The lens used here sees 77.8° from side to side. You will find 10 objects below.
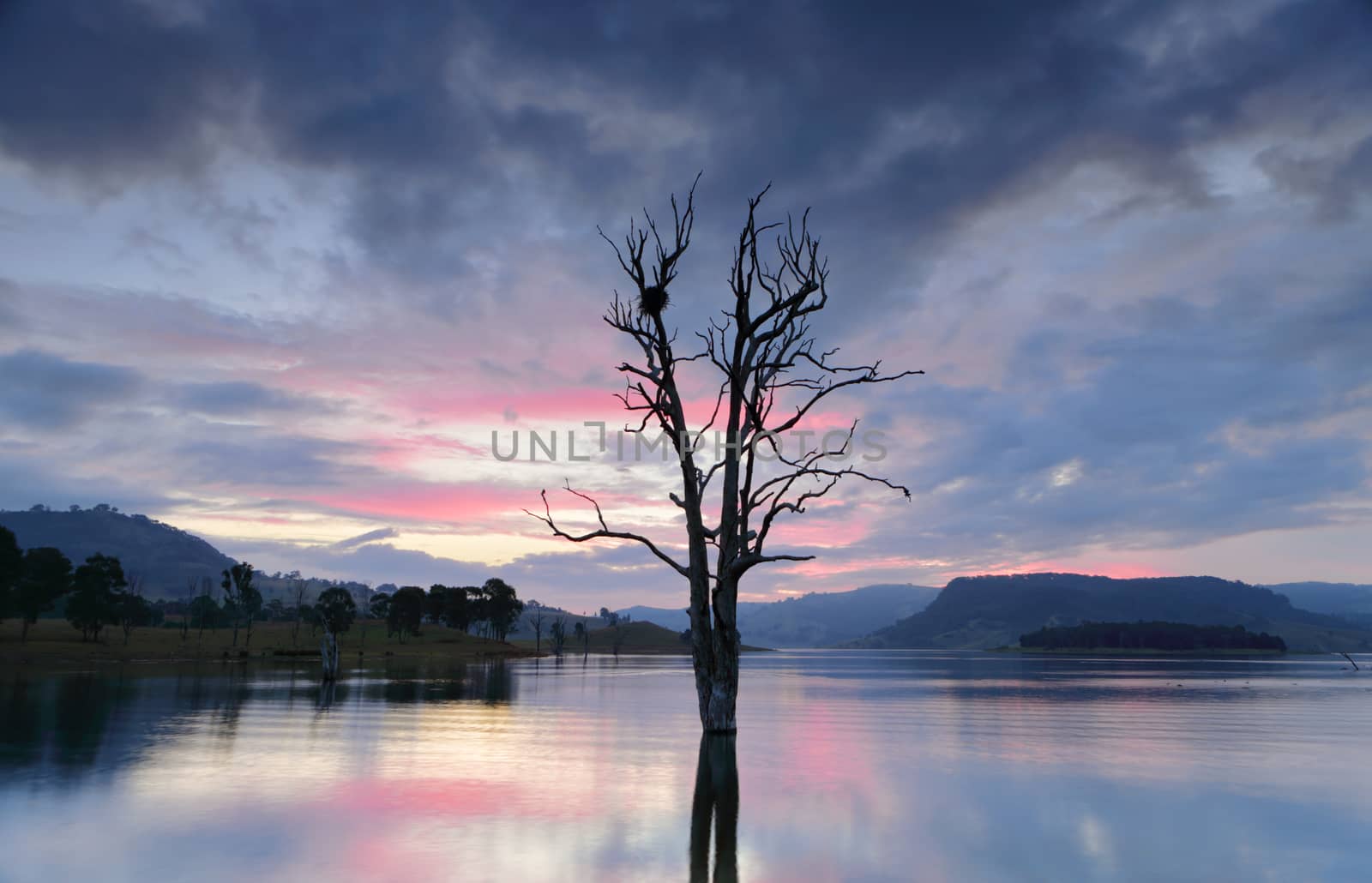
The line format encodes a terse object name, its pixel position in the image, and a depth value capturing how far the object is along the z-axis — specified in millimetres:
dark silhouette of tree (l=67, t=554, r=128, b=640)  97438
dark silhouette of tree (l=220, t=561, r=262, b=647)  119288
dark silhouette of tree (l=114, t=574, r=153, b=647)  103000
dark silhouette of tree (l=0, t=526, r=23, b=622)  88500
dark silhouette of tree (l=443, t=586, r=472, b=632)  159375
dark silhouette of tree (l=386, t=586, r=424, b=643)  144375
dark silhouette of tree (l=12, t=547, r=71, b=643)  92500
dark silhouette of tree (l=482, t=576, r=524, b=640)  162875
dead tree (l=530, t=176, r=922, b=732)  24750
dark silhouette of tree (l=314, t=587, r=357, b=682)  129087
